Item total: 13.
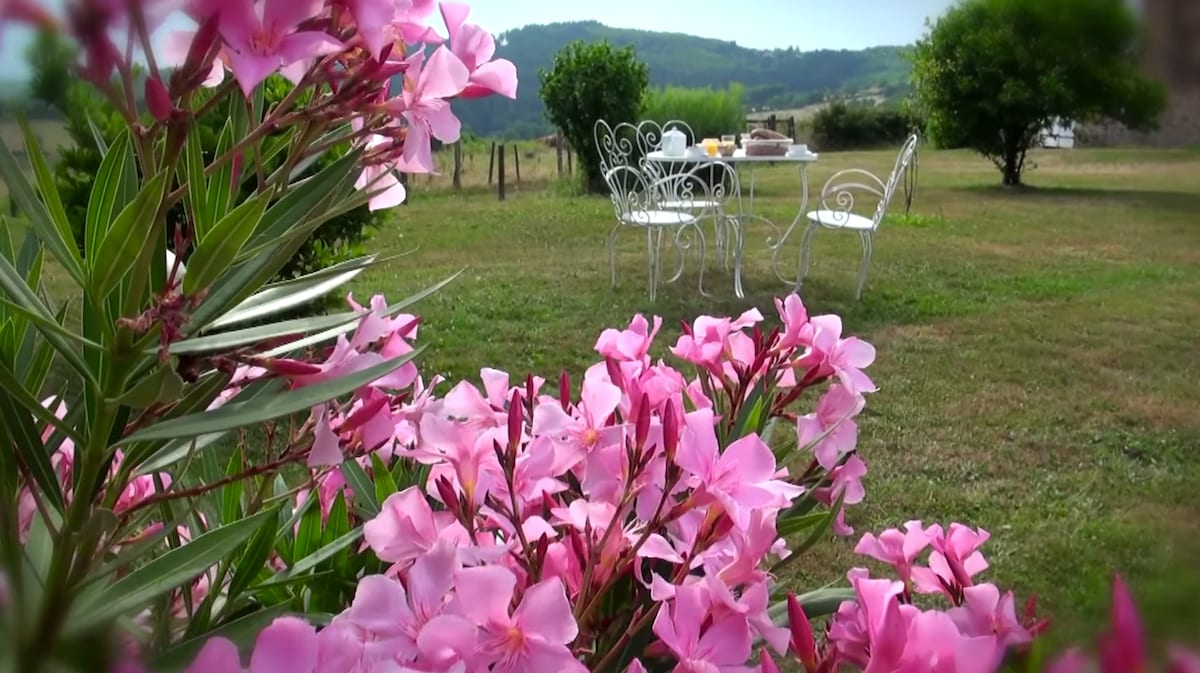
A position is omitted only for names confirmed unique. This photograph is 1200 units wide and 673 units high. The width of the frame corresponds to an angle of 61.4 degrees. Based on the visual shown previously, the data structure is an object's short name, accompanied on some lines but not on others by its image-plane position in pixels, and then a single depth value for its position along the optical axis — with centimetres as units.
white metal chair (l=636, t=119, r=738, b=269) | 455
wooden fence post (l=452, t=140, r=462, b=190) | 918
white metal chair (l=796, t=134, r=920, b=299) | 418
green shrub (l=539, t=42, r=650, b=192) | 850
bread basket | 463
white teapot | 496
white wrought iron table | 430
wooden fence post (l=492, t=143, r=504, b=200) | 904
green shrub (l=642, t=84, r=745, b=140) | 1100
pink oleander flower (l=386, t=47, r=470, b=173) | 37
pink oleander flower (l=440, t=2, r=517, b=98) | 38
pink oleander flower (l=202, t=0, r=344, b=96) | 22
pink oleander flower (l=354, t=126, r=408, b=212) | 41
